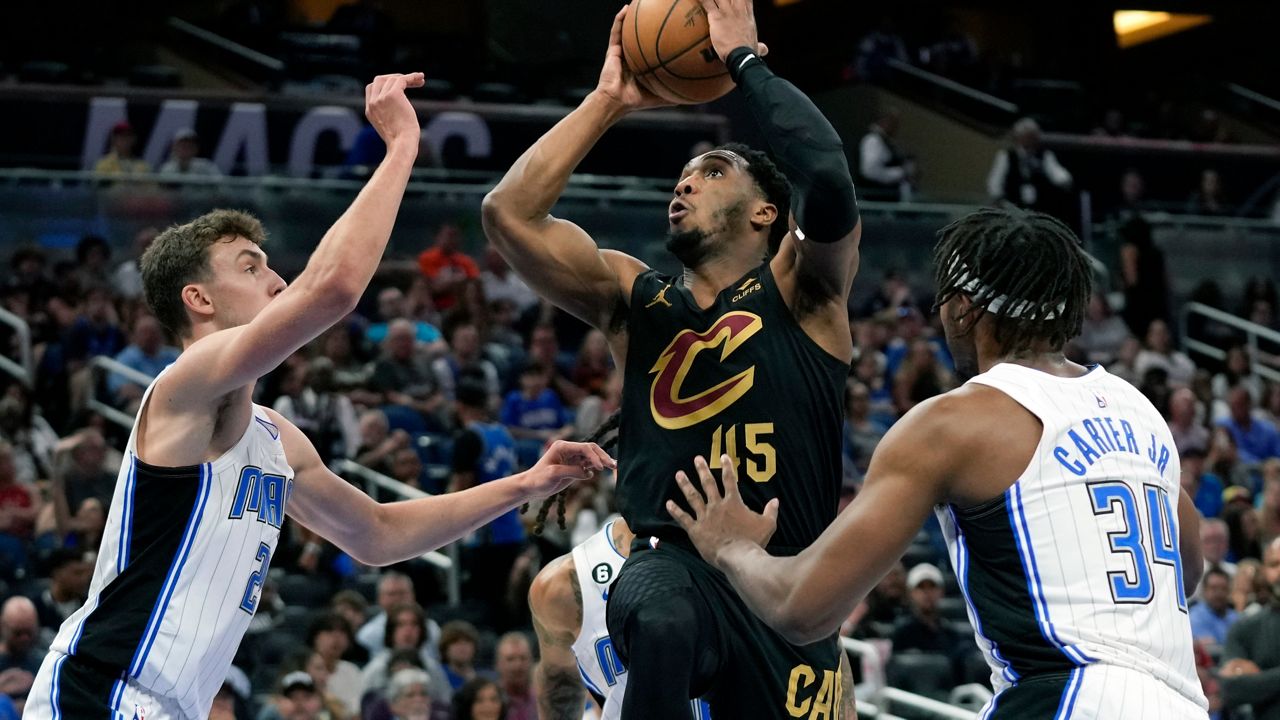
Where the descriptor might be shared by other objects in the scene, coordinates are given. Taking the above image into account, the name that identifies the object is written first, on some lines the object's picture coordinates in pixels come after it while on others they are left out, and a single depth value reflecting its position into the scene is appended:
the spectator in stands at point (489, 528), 11.44
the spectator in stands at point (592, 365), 14.02
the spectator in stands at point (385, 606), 10.34
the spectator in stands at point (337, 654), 9.80
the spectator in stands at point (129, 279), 13.84
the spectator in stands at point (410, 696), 9.40
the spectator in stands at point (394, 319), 13.43
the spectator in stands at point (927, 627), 11.19
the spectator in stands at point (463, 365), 13.12
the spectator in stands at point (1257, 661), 10.01
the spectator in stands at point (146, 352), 12.24
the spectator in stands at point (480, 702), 9.48
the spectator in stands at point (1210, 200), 20.38
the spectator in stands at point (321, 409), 11.84
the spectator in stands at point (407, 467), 11.76
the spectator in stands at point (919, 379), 14.02
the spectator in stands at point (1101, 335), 16.38
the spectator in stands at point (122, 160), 16.05
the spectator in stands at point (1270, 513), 12.73
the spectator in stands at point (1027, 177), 16.70
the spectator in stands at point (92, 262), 13.98
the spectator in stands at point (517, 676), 9.88
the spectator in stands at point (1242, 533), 12.84
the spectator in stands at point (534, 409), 13.08
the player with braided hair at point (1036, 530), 3.64
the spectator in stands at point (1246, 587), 11.10
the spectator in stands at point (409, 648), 9.74
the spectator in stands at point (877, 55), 23.89
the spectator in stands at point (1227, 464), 14.13
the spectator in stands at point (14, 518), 10.37
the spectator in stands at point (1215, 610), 11.27
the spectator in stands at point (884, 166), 19.20
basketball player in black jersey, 4.64
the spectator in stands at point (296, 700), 9.07
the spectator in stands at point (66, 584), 9.59
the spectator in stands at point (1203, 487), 13.65
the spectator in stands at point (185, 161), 16.16
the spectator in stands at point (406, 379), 12.76
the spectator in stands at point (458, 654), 10.12
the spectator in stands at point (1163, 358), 15.72
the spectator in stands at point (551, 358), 13.59
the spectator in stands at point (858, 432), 13.41
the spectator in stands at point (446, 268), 14.70
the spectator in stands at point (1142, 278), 17.47
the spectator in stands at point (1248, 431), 15.24
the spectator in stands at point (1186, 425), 14.41
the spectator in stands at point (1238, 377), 16.41
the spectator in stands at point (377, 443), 11.88
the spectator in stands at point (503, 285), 15.31
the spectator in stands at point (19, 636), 8.93
